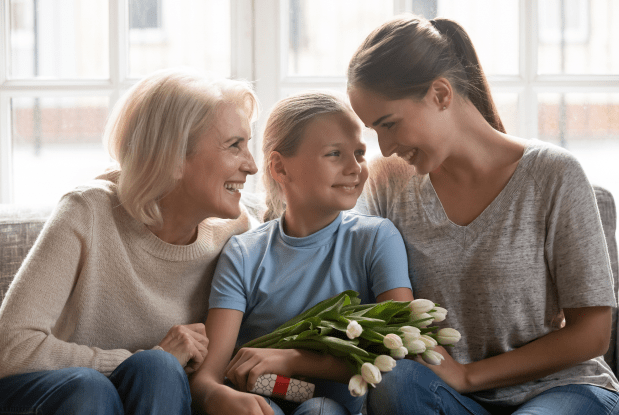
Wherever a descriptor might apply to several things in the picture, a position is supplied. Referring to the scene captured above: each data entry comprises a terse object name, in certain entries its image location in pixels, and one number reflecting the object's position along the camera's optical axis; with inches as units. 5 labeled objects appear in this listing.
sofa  100.3
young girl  95.4
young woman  91.9
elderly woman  92.8
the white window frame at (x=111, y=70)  120.5
